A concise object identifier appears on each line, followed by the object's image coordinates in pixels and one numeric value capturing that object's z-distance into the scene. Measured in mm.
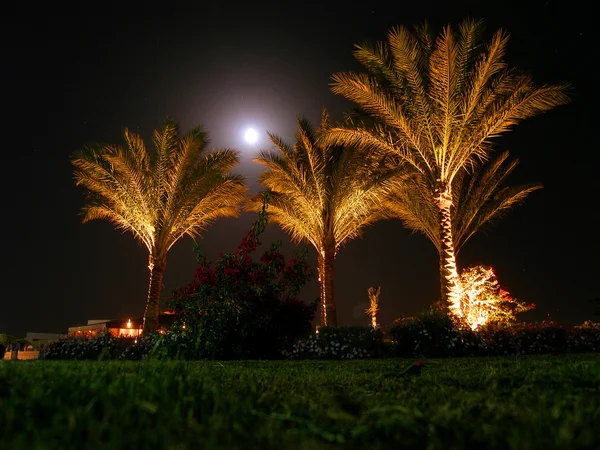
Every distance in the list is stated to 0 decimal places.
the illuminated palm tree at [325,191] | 18750
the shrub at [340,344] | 12391
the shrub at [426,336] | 13016
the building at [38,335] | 42394
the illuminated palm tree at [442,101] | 15320
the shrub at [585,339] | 14438
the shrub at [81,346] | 13709
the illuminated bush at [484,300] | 17641
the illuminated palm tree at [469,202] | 21312
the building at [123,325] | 31375
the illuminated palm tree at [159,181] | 19750
